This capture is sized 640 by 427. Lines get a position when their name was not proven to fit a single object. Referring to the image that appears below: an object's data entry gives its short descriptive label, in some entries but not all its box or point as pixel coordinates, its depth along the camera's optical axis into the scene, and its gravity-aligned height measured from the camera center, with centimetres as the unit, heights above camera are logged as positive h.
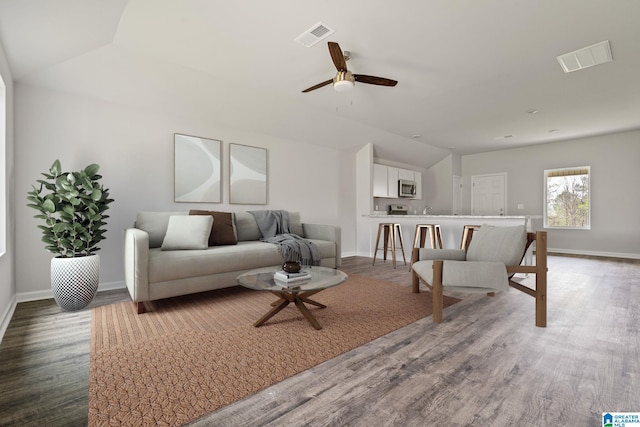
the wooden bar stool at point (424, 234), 484 -39
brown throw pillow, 368 -23
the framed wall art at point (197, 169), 408 +60
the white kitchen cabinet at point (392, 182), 700 +70
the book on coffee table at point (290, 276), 228 -51
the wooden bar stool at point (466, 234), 460 -36
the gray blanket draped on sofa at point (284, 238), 379 -37
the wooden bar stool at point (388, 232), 513 -38
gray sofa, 268 -52
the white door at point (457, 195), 811 +44
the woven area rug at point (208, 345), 141 -91
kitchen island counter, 461 -23
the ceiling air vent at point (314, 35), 264 +163
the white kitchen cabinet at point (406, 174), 737 +93
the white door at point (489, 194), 786 +46
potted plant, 265 -19
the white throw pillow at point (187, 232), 323 -24
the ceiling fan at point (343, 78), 268 +135
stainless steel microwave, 727 +58
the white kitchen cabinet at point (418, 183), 786 +74
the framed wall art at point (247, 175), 460 +58
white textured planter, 264 -63
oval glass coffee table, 218 -56
